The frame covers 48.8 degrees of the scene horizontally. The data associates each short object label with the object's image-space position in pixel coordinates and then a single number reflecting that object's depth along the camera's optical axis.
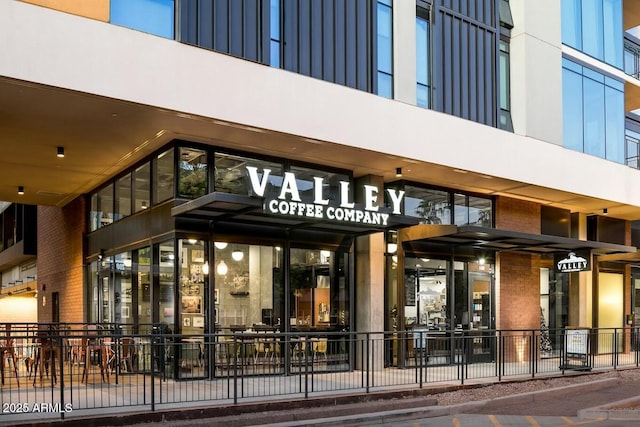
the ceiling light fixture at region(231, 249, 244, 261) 15.43
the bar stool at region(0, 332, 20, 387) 11.39
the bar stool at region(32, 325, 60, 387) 10.86
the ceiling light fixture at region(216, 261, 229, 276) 15.15
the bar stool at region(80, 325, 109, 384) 12.09
